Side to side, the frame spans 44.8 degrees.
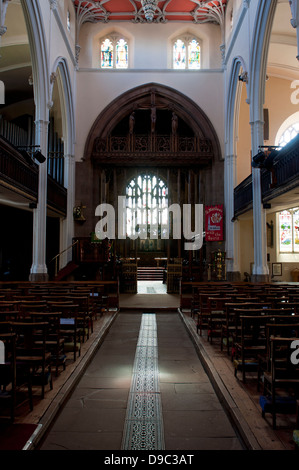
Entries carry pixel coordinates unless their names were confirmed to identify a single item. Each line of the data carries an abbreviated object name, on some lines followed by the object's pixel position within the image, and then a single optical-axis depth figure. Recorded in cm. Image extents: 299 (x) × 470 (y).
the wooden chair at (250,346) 406
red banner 1555
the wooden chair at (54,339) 412
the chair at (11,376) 303
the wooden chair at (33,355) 361
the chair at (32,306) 489
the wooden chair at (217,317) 613
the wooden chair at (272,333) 332
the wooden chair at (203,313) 657
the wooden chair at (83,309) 589
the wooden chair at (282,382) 297
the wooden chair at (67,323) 512
